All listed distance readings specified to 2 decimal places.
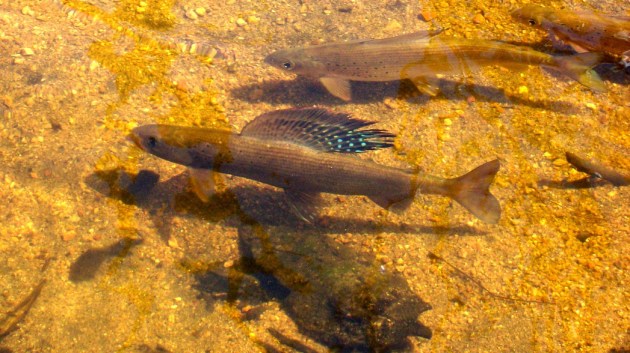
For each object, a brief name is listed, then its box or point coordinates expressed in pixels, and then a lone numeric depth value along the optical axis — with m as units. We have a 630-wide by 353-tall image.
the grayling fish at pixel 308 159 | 4.31
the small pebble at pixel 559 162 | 5.35
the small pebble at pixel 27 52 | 5.73
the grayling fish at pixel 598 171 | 5.21
